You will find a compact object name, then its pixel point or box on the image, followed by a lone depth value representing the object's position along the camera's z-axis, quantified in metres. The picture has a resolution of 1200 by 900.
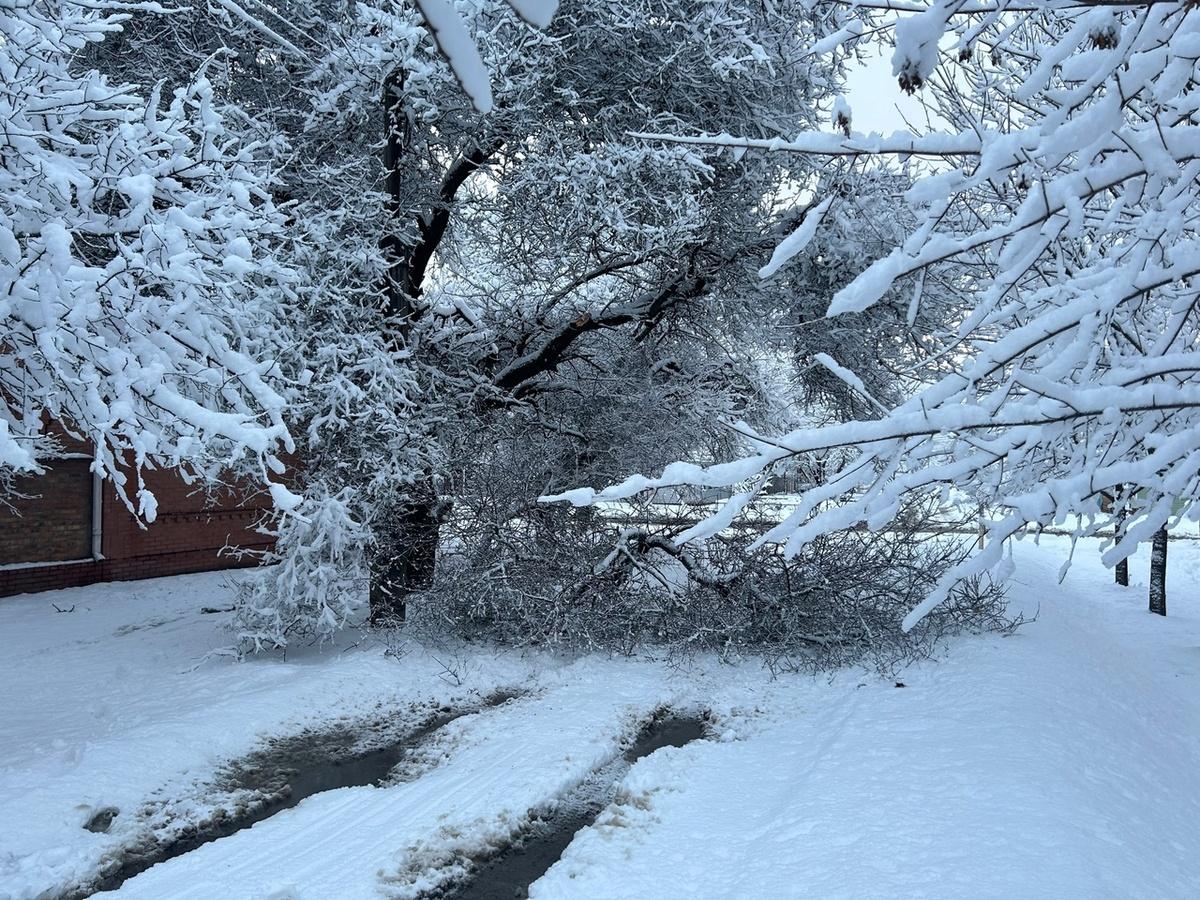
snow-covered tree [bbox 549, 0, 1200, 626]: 2.45
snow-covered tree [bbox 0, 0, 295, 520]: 5.40
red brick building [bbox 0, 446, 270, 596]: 13.81
